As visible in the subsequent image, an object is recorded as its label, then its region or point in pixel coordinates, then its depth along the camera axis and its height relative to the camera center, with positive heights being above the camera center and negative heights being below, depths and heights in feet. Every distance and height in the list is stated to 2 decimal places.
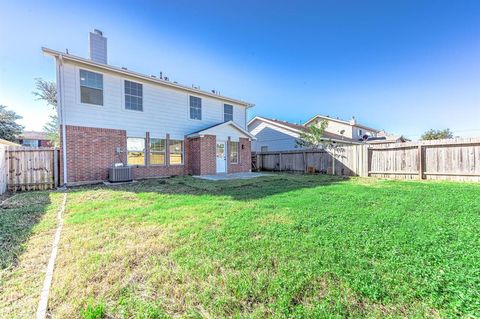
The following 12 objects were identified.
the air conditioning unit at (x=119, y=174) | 33.04 -2.13
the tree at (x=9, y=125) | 73.88 +13.01
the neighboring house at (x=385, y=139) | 85.68 +6.93
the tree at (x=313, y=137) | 59.26 +5.54
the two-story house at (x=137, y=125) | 31.55 +6.09
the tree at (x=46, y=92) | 62.80 +20.16
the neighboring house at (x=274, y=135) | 68.69 +7.49
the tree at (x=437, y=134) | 100.22 +9.82
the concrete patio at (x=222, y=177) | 35.63 -3.27
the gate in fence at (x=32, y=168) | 27.32 -0.91
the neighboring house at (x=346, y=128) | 93.91 +12.88
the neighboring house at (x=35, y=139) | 114.83 +11.84
